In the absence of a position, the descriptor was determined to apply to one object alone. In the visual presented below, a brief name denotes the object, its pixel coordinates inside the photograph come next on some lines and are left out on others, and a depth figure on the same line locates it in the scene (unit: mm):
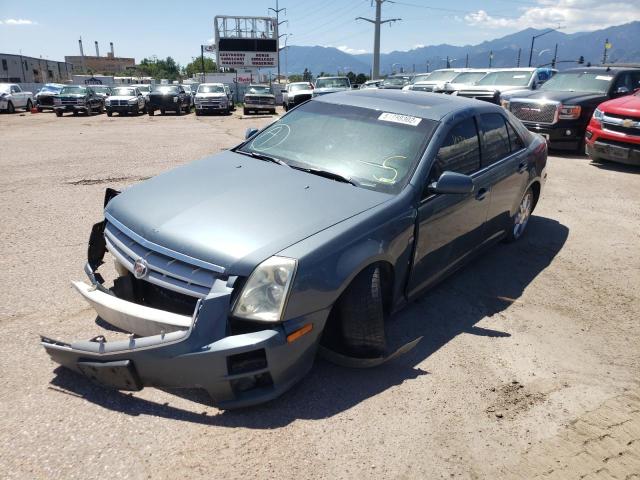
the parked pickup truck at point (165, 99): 25797
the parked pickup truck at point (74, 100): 24203
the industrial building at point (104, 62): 129125
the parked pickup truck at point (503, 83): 14260
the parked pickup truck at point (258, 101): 25562
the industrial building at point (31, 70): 63094
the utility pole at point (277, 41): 41575
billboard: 40719
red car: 8930
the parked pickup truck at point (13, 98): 25625
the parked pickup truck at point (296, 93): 22969
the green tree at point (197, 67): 116500
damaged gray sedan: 2438
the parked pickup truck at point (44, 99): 27125
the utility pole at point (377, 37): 44688
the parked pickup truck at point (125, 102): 24984
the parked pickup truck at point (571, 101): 10656
